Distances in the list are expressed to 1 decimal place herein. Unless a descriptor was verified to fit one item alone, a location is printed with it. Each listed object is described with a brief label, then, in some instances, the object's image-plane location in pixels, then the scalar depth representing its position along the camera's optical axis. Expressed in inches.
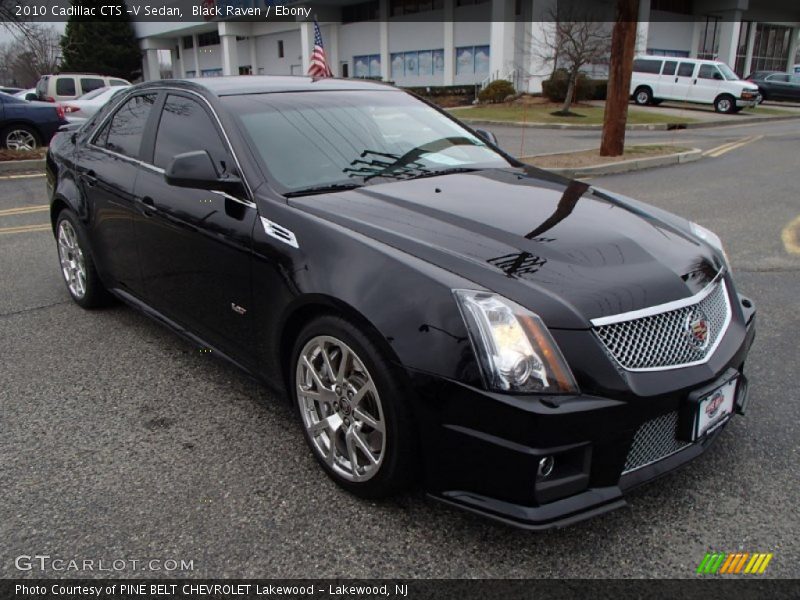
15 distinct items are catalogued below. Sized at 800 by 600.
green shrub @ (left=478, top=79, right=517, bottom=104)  1264.8
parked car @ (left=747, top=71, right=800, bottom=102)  1438.2
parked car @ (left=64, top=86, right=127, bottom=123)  571.2
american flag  644.8
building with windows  1457.9
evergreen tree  2005.4
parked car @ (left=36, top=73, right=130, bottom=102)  831.7
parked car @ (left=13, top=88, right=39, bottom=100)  1003.3
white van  1110.3
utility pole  473.4
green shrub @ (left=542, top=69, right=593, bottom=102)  1167.0
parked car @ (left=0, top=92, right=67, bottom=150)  521.7
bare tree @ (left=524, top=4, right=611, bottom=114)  1033.5
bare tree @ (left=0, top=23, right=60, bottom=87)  2151.8
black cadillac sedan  87.5
